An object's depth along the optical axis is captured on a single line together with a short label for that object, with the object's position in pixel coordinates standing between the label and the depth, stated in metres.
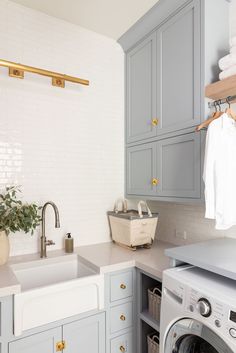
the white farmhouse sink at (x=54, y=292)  1.37
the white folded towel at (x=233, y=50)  1.50
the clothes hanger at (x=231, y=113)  1.47
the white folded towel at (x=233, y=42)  1.50
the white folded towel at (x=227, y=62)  1.49
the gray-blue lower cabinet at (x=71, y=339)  1.36
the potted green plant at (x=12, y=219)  1.62
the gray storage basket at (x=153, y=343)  1.60
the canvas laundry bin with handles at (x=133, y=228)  2.00
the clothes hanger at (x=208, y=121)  1.47
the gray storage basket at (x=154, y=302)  1.60
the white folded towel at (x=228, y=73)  1.49
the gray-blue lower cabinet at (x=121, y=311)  1.64
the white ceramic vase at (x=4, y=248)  1.61
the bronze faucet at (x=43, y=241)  1.82
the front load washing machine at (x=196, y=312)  1.02
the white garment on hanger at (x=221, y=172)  1.39
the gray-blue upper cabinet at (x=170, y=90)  1.64
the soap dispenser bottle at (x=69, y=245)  1.95
